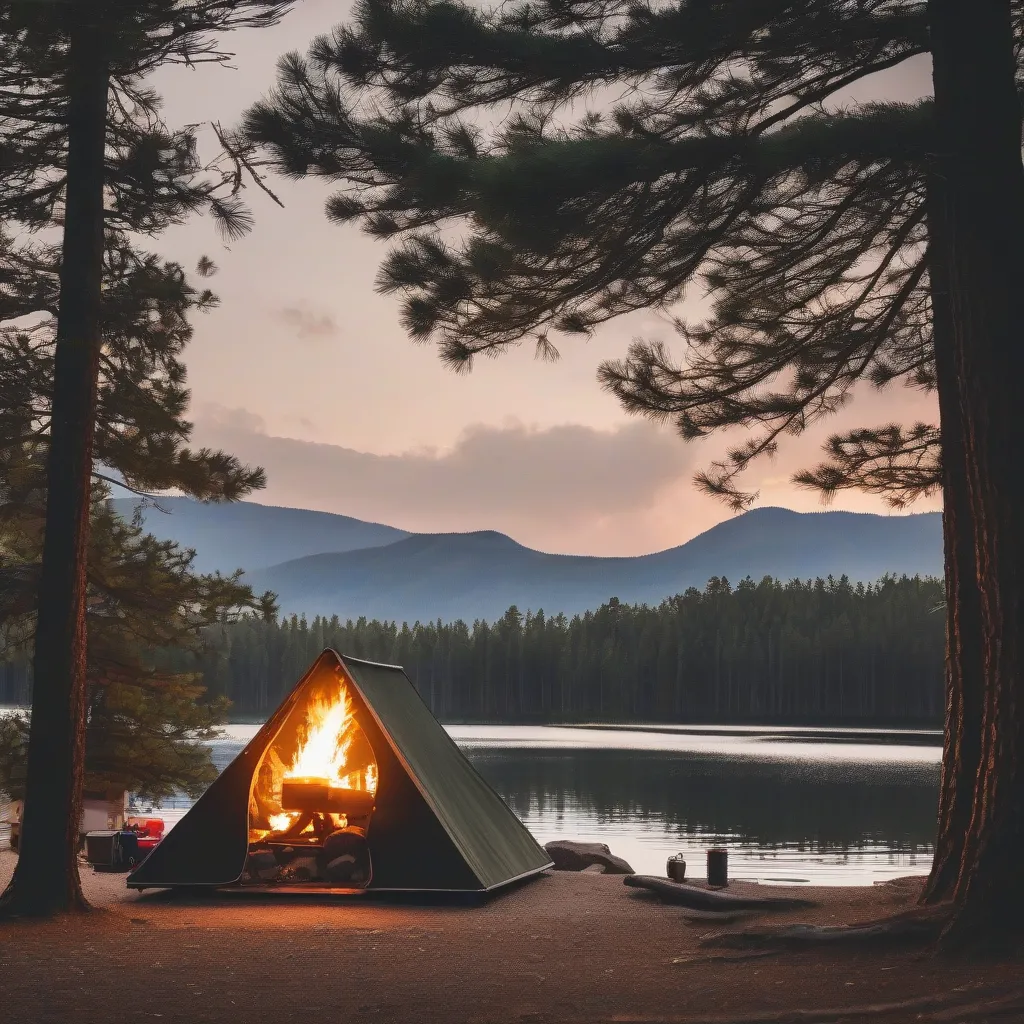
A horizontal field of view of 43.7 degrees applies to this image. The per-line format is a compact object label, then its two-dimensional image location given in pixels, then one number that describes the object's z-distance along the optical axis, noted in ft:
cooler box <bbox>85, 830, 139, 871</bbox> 42.01
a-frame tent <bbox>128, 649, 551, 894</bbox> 34.55
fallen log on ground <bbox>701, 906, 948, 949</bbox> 24.27
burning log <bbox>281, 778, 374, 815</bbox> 37.06
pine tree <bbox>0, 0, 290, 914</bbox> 30.01
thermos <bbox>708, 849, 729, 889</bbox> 37.70
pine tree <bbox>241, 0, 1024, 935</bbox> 24.32
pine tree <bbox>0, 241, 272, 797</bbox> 37.42
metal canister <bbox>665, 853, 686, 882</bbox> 37.73
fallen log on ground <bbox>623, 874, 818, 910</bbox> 30.94
